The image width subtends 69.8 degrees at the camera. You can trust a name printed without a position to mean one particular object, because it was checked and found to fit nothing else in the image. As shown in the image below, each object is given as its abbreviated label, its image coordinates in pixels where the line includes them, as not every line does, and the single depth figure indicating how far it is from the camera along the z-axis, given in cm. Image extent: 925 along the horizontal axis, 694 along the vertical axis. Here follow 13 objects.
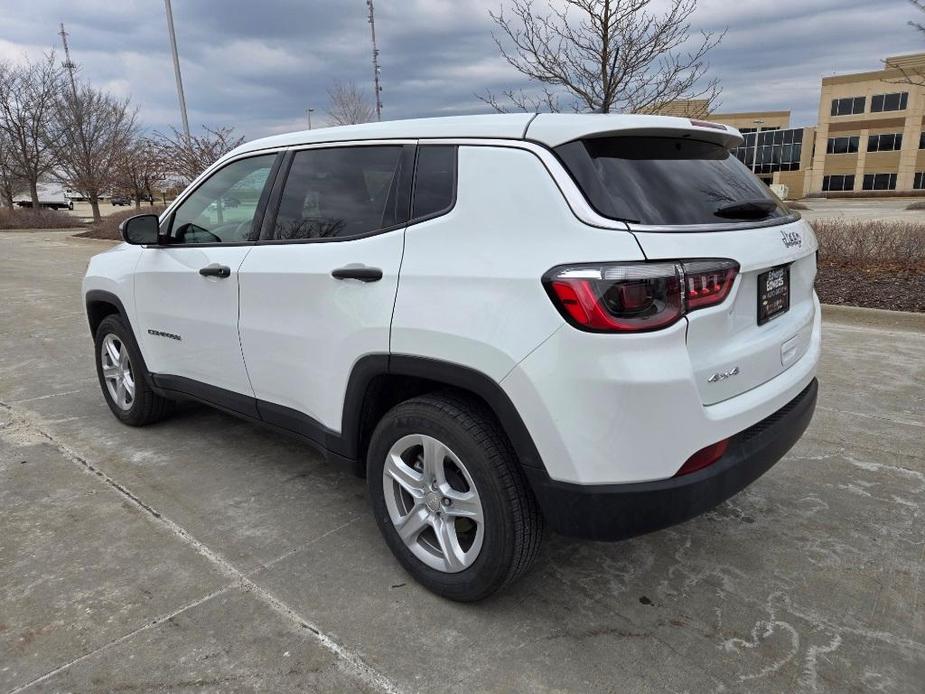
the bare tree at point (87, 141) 2998
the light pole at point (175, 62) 2112
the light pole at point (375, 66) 3228
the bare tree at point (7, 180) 3106
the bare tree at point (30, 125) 2965
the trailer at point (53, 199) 5362
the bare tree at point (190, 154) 2008
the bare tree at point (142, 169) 2175
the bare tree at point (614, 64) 876
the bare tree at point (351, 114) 2930
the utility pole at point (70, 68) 3102
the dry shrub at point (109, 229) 2279
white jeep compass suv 204
